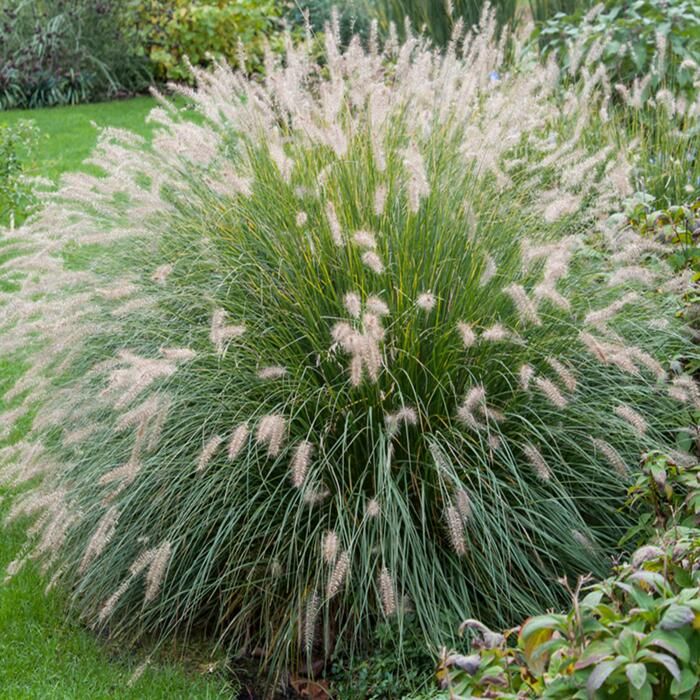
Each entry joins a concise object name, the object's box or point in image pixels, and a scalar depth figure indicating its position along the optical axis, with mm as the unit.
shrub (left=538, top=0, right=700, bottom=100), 6379
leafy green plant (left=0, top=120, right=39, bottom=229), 7363
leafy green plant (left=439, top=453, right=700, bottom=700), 1639
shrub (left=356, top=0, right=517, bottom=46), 9344
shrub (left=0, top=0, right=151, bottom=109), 13453
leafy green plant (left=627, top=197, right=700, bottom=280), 3996
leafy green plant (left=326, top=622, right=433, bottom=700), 3219
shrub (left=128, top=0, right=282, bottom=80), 13359
